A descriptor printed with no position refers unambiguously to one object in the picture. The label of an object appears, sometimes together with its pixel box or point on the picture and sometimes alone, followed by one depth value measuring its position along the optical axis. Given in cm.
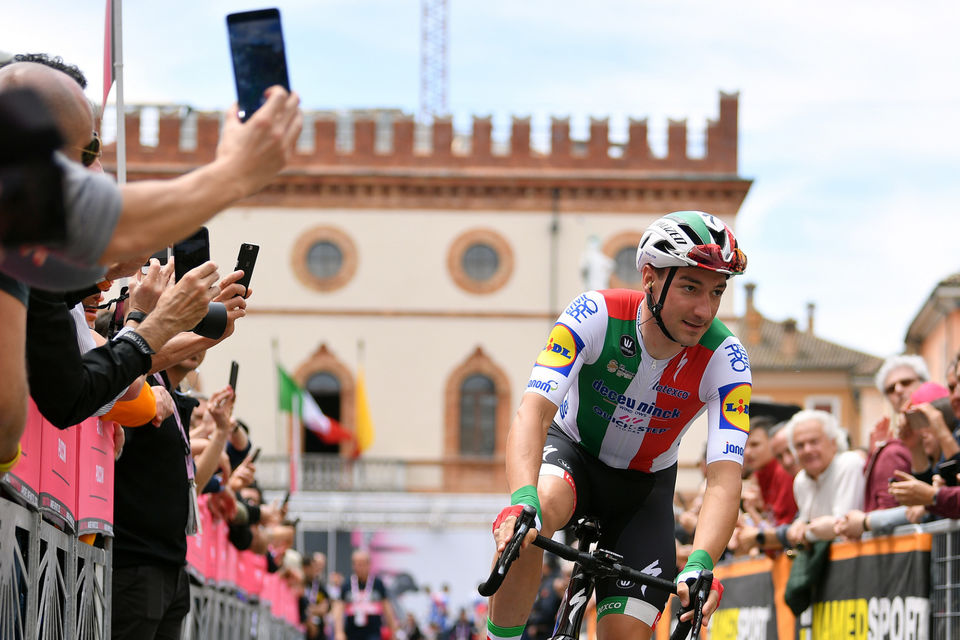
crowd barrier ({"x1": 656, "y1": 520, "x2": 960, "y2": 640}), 725
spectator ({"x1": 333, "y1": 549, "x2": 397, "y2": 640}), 1717
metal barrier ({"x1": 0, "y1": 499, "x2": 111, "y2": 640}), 427
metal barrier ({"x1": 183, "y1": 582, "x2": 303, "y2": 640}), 903
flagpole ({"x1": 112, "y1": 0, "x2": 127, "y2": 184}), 743
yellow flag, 4884
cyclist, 532
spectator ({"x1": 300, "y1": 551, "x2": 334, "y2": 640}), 1970
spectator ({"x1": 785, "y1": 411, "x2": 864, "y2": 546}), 929
